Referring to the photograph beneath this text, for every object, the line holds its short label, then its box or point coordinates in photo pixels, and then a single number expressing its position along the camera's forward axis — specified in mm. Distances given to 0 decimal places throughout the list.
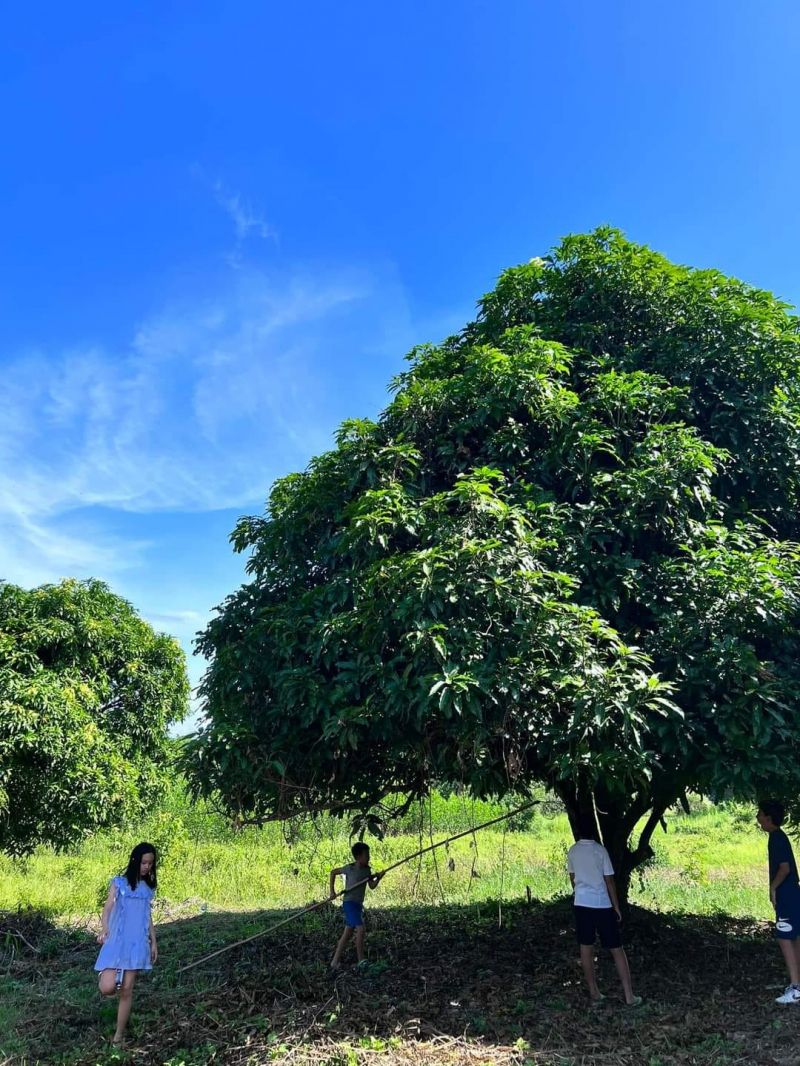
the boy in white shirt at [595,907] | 6375
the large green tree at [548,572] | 5410
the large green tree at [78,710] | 9586
